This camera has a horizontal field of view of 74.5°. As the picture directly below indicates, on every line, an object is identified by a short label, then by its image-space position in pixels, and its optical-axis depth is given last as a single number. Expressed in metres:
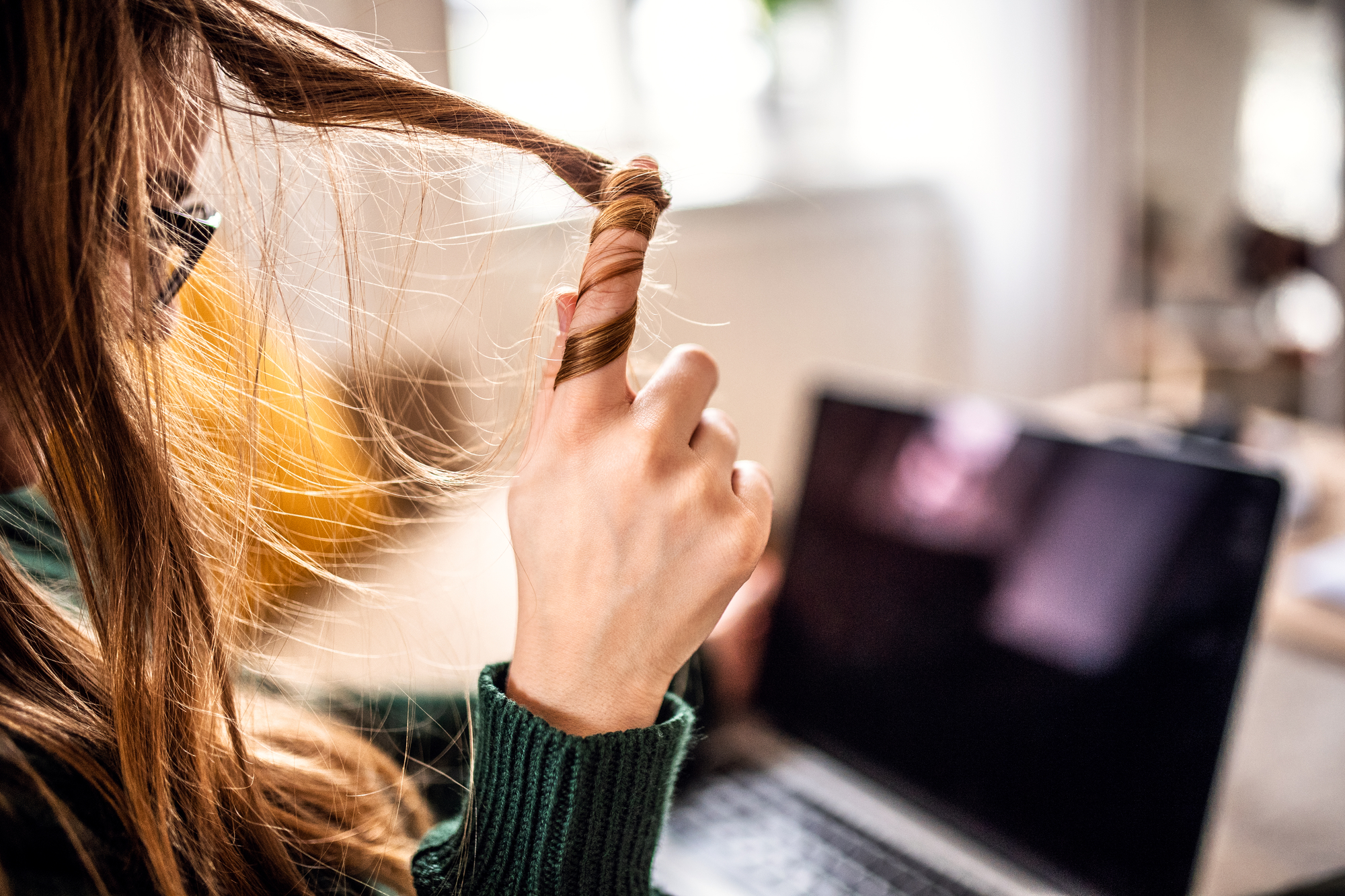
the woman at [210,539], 0.37
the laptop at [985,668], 0.54
